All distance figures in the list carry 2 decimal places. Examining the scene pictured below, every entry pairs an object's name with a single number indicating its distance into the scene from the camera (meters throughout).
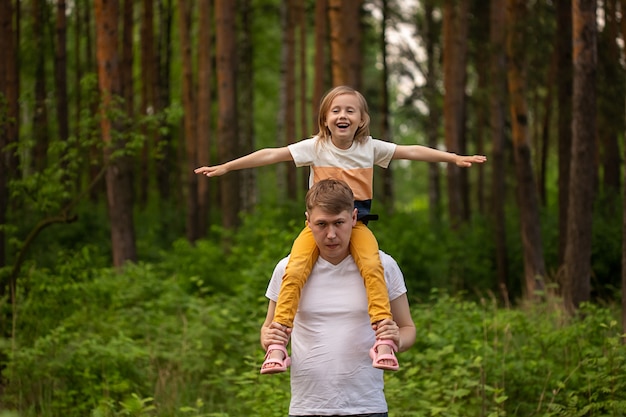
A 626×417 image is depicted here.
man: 4.32
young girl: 4.54
